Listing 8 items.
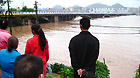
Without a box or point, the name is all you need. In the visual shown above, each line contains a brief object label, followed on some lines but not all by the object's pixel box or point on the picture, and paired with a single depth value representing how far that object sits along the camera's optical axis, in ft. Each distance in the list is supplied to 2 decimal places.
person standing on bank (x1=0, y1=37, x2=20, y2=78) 7.32
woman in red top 9.27
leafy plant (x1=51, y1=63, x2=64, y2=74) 16.34
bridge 102.13
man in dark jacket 7.97
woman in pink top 10.32
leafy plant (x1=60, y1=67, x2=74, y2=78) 12.03
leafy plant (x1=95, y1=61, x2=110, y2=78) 12.33
